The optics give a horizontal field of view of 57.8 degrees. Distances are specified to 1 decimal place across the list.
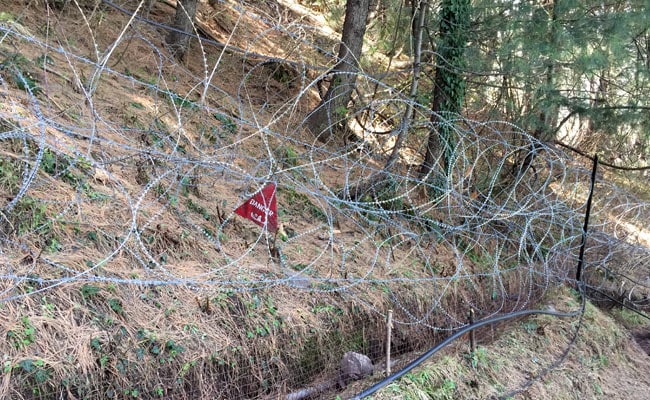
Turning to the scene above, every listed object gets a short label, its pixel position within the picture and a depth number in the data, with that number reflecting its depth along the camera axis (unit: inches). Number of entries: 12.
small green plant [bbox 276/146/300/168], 260.5
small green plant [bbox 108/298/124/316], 135.6
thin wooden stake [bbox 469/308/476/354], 164.6
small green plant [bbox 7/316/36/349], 117.4
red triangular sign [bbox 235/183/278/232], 159.8
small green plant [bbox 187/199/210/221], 191.8
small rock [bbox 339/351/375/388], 162.2
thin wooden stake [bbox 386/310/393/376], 147.5
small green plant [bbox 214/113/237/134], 265.1
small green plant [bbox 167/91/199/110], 249.6
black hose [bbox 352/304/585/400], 133.6
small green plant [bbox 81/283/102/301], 134.0
